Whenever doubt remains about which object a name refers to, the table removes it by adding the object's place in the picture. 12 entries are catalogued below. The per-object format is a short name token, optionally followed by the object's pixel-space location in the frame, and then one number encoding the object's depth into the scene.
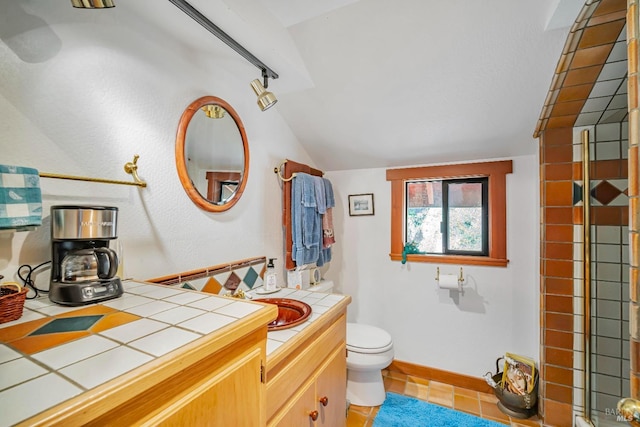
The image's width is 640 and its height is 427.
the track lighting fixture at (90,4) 0.73
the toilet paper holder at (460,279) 2.10
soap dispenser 1.58
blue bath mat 1.74
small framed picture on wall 2.45
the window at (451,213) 2.05
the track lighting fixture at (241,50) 0.98
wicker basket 0.61
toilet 1.80
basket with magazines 1.79
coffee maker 0.77
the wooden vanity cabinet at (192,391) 0.37
